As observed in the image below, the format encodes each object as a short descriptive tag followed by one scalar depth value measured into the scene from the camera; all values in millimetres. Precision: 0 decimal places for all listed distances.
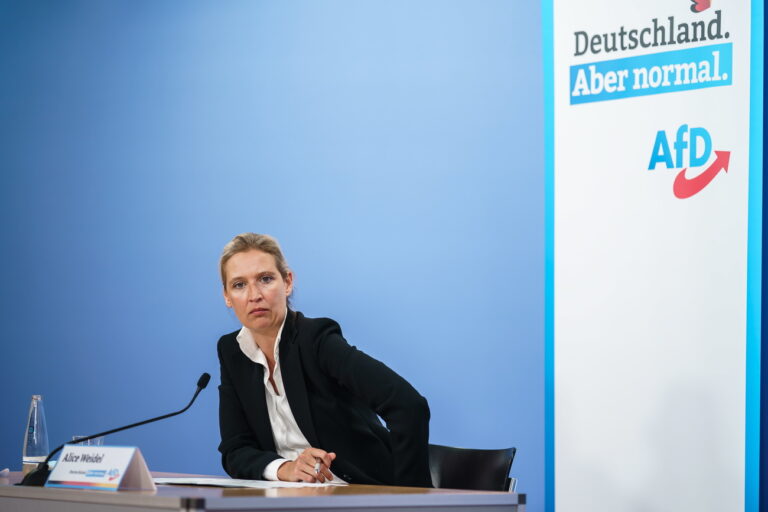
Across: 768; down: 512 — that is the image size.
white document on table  4987
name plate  4804
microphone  4961
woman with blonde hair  5328
